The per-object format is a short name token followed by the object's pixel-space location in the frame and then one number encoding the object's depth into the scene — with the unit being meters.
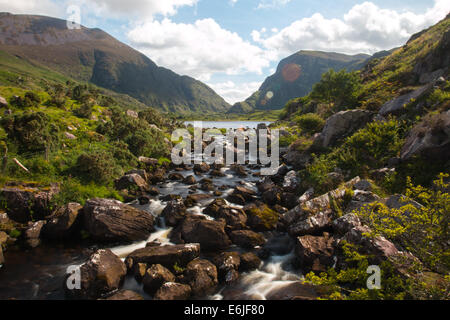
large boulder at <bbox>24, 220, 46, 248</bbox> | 16.08
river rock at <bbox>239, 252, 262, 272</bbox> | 14.55
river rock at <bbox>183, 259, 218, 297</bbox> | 12.27
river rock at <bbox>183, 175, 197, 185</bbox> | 32.30
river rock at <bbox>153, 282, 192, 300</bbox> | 11.34
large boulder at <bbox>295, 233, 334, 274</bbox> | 13.52
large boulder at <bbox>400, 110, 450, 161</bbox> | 16.97
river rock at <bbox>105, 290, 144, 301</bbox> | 11.20
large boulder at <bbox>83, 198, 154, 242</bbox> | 16.86
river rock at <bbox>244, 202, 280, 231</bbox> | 19.17
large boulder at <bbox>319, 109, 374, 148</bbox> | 32.38
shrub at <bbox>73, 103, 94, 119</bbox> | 47.06
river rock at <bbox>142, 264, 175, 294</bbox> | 12.23
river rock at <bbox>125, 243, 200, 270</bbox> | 13.84
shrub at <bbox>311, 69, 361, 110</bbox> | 46.59
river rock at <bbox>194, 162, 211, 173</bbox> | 38.97
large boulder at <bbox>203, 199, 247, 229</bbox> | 18.91
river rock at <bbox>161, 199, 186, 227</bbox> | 19.91
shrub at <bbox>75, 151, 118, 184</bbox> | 24.72
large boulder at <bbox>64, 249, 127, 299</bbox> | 11.71
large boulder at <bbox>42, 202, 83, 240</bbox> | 16.95
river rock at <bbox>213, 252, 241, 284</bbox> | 13.45
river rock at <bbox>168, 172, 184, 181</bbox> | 33.84
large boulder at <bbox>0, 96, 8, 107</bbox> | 35.33
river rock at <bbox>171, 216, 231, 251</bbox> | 16.47
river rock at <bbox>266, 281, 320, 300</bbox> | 11.40
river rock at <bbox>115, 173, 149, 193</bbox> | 26.61
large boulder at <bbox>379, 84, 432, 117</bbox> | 26.83
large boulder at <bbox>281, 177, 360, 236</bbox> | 16.59
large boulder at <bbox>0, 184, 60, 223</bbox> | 17.73
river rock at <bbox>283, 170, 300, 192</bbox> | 26.02
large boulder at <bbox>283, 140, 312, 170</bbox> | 34.22
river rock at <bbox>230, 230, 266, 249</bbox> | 16.95
